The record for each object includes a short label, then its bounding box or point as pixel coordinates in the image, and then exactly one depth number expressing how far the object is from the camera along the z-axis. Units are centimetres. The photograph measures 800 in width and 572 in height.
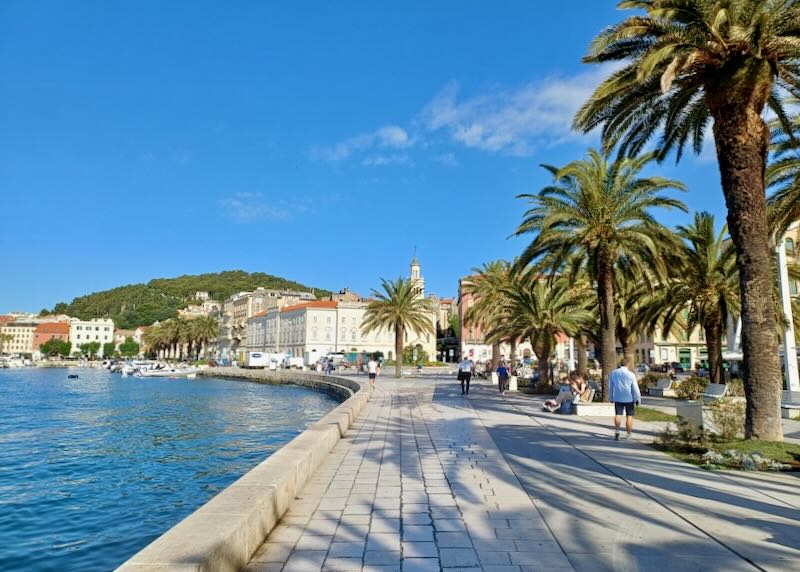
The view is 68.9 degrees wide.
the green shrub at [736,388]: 1901
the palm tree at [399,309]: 4234
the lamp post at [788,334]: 1883
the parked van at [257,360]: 7769
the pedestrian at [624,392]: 1141
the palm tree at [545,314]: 2600
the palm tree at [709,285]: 2245
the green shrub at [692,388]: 2302
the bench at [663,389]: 2522
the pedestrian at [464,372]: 2444
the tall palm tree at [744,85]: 1016
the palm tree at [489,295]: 3734
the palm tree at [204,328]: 10111
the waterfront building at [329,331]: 9325
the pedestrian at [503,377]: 2650
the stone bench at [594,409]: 1662
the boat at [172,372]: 7812
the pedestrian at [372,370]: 2961
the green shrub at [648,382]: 2823
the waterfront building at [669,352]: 6969
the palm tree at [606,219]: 1753
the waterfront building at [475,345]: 8282
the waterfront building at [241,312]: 12388
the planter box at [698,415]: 1091
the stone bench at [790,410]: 1647
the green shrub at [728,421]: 1042
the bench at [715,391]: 1789
